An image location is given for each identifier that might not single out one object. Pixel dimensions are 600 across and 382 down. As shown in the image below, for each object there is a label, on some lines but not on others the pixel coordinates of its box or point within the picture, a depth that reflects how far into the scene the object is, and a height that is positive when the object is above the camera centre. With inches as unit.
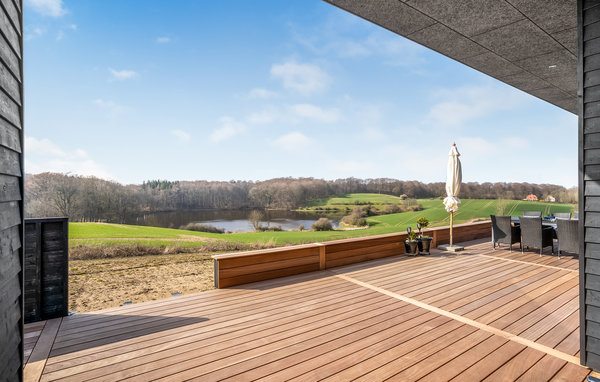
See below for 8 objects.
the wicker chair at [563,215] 232.7 -22.7
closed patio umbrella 224.1 +6.7
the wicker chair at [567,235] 180.7 -30.7
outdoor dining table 210.9 -26.9
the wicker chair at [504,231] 214.4 -33.2
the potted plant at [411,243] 203.5 -39.4
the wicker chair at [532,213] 251.3 -22.8
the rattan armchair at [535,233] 198.8 -32.6
